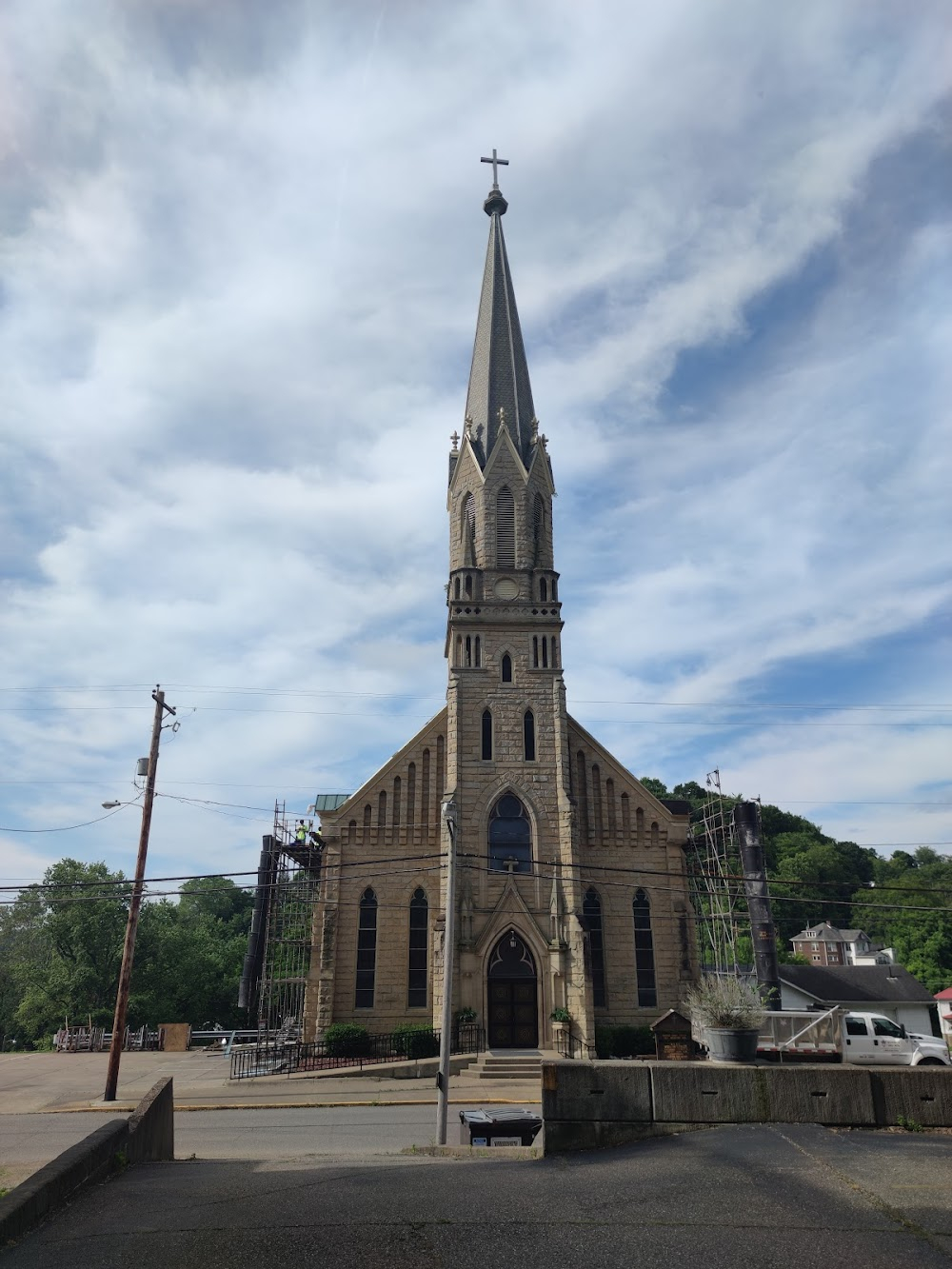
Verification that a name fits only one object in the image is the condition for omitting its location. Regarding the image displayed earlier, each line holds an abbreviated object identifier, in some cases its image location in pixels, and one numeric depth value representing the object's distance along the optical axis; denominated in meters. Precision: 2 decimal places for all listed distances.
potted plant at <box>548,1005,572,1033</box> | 28.86
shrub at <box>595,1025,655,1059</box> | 29.75
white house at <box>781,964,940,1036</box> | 45.19
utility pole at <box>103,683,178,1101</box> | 22.97
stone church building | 30.19
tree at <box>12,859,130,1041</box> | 56.06
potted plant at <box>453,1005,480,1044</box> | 28.80
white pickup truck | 22.89
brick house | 87.38
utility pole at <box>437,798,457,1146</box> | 15.87
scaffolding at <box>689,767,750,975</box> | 36.30
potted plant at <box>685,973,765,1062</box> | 12.12
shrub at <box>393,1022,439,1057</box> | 28.61
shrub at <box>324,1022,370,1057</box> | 28.94
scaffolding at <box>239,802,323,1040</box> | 36.47
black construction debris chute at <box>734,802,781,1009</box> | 34.91
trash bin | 13.56
